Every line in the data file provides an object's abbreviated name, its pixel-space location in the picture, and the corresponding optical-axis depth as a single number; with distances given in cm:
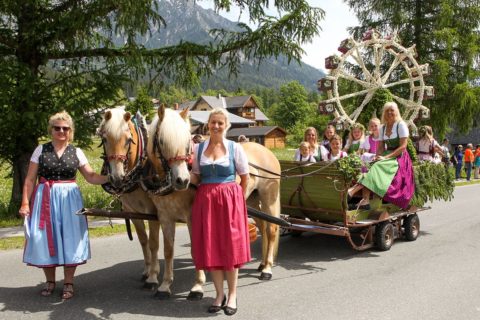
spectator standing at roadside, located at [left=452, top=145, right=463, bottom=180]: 1998
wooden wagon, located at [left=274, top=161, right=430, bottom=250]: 600
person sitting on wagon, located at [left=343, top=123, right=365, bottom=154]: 758
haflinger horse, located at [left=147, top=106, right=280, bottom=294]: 390
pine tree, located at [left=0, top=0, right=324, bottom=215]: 799
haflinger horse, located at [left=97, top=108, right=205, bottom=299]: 400
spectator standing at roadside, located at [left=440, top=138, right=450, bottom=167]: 1767
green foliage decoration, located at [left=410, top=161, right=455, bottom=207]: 718
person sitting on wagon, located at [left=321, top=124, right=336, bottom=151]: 801
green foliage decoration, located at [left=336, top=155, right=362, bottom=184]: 589
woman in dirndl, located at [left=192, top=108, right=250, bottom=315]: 400
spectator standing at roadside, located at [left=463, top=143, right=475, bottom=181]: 1952
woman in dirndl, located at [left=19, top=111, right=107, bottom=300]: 438
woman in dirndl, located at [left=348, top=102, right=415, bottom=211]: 630
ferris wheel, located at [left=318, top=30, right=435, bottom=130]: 986
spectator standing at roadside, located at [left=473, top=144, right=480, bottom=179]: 2059
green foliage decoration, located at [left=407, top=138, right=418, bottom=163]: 715
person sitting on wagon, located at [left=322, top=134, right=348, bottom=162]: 717
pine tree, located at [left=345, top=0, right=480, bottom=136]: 1919
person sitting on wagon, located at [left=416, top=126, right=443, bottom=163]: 879
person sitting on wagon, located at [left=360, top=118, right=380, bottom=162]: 698
